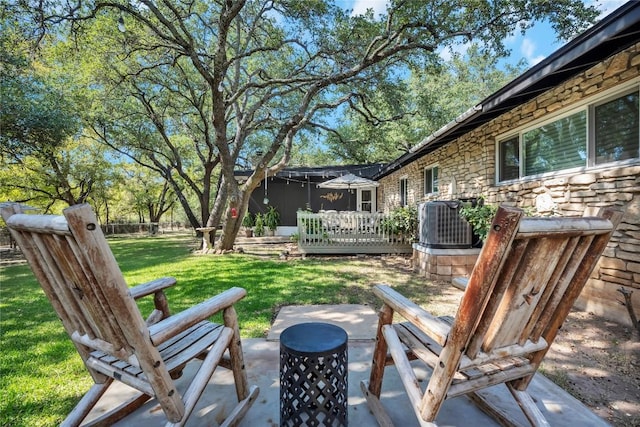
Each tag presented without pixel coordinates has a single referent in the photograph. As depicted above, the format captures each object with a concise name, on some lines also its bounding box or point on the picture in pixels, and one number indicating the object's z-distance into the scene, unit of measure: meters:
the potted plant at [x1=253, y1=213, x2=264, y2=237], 13.09
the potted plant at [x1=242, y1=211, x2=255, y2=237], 12.98
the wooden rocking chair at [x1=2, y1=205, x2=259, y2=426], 1.15
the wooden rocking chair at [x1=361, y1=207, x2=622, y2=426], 1.10
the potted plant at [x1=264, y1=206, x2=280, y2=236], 13.30
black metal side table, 1.50
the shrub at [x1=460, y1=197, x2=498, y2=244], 4.82
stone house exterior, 3.13
